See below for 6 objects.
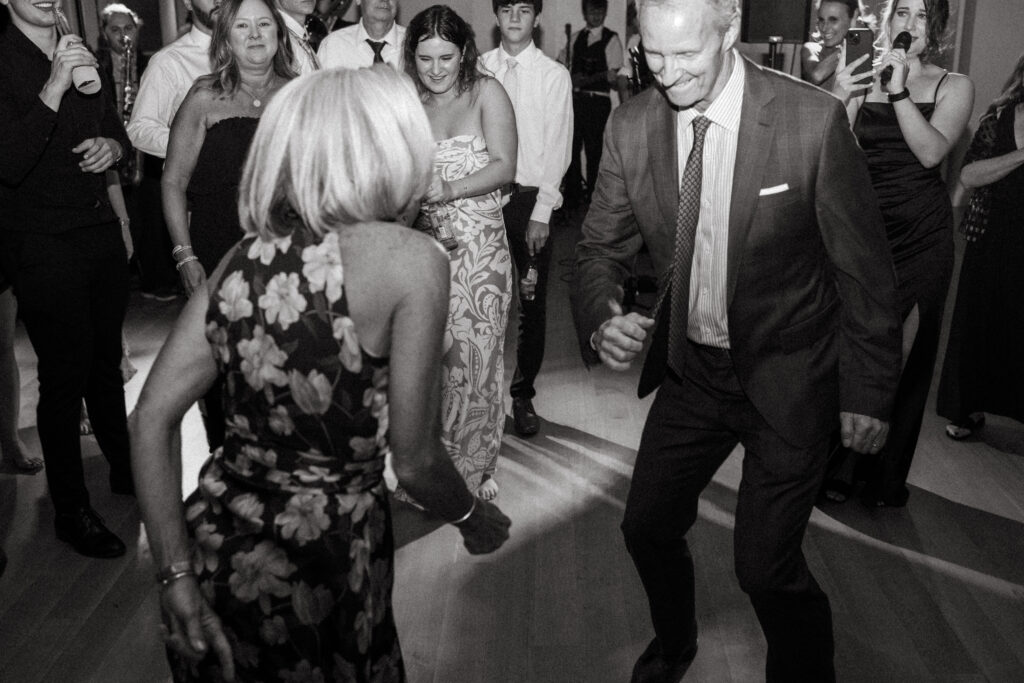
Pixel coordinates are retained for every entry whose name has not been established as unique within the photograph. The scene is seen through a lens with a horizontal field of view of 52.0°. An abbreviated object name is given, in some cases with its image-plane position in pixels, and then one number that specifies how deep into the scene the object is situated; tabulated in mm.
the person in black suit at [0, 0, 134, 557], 2844
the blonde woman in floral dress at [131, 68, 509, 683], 1393
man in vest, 9508
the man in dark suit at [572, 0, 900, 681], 1903
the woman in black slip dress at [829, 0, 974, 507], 3107
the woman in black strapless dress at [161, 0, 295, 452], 2980
